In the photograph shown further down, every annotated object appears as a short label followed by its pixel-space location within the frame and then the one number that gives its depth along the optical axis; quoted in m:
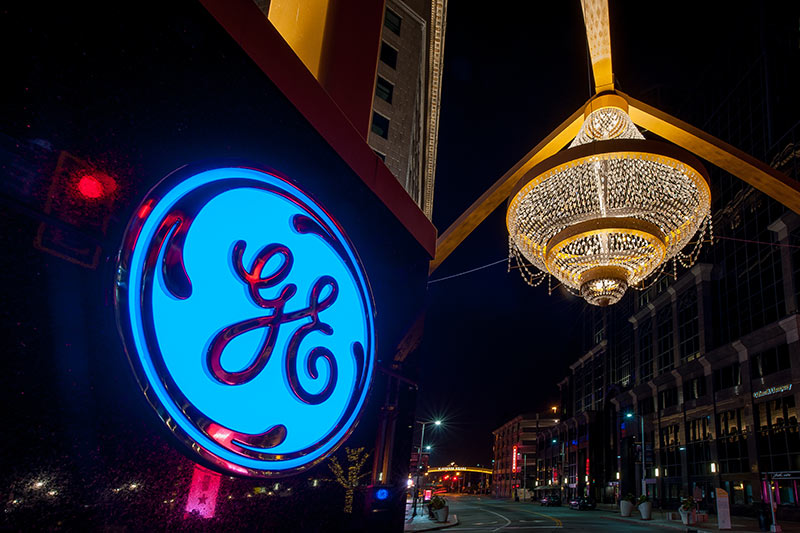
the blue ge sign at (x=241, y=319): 1.39
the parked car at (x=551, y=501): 58.91
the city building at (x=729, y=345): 31.08
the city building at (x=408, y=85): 29.08
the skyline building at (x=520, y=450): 107.88
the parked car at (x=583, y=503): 50.38
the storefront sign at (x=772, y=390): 29.98
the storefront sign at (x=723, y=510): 22.50
